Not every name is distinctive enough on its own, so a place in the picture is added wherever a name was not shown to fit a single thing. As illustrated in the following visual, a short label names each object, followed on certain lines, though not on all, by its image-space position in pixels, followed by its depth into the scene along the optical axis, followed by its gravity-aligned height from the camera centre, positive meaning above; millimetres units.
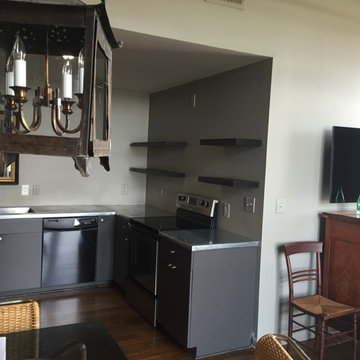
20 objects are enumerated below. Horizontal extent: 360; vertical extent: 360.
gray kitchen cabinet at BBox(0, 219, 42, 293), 3711 -997
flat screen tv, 3037 +23
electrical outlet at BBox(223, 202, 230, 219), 3279 -417
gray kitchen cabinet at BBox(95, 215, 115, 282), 4184 -1015
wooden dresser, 2900 -715
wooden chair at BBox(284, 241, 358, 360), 2658 -1010
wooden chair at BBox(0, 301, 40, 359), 1610 -696
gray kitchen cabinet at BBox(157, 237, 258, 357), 2773 -1022
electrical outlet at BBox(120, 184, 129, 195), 4903 -414
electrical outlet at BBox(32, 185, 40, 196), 4367 -424
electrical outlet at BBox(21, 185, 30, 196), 4305 -424
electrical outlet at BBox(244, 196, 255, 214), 2998 -328
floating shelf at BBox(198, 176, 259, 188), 2941 -161
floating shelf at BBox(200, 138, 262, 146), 2883 +149
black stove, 3281 -757
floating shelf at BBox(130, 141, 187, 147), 3982 +155
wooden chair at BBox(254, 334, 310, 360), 1244 -621
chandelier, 826 +182
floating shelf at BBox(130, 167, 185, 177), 4023 -156
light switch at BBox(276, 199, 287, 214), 2973 -323
